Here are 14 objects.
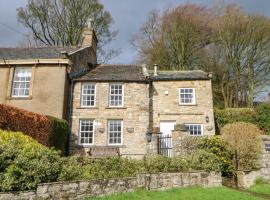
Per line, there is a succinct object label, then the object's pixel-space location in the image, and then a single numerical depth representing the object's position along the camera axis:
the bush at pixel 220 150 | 14.13
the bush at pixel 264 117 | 25.16
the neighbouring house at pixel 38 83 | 19.89
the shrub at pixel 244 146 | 14.24
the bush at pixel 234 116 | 25.66
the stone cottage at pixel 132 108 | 20.62
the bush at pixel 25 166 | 7.56
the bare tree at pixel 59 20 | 33.53
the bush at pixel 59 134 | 17.23
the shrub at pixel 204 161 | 12.27
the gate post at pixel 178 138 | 15.02
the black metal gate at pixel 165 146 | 16.31
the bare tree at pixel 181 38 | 33.31
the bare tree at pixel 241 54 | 29.45
